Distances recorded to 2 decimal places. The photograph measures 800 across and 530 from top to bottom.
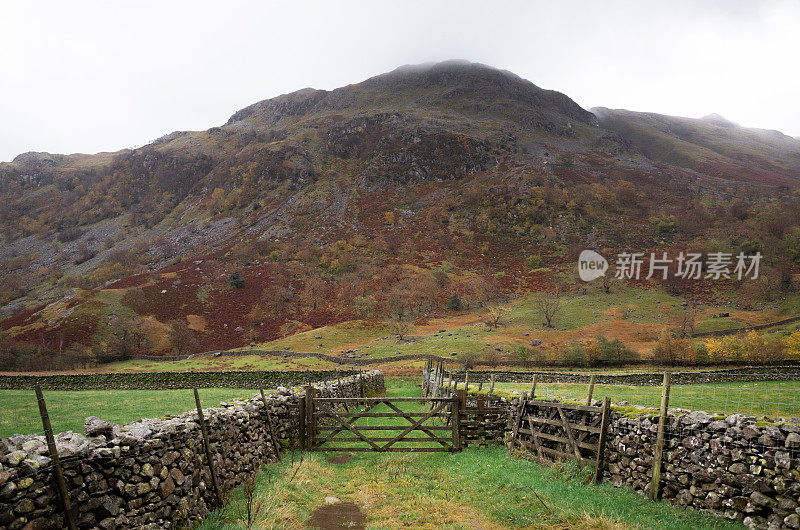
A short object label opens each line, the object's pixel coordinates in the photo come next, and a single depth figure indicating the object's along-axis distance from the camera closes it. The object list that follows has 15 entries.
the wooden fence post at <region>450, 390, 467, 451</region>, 14.72
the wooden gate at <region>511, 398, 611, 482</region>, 10.70
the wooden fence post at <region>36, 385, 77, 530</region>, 5.12
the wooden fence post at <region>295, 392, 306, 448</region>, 14.41
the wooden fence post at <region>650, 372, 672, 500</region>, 8.82
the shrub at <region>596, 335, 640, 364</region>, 42.22
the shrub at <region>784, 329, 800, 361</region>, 32.72
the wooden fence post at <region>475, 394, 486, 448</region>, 15.25
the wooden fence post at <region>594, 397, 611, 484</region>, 10.26
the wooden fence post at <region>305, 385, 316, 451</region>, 14.16
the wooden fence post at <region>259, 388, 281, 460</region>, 12.41
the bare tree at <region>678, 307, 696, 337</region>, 50.07
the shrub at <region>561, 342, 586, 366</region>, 43.44
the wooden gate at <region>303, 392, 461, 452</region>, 13.66
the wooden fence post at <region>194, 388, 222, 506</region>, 8.51
